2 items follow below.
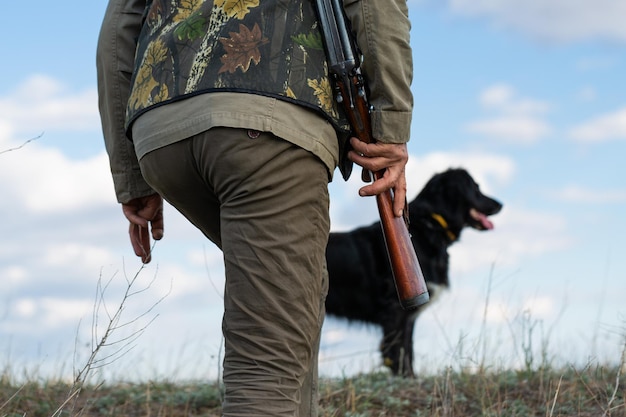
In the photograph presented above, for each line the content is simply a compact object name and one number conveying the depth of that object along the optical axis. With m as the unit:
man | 1.82
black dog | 7.49
